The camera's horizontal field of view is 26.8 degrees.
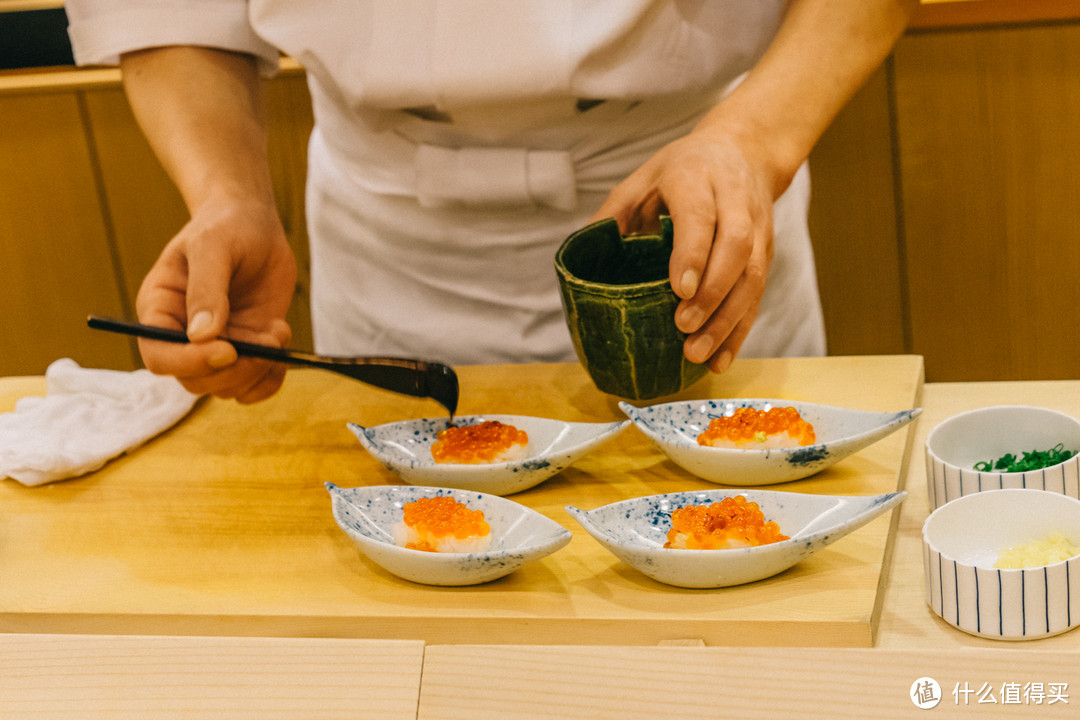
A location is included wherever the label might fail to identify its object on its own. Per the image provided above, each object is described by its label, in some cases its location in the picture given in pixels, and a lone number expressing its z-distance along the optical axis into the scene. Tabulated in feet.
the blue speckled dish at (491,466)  4.37
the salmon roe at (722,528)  4.04
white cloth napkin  4.66
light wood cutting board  4.00
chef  4.55
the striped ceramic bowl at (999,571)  3.83
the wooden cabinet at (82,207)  8.11
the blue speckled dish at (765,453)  4.29
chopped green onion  4.15
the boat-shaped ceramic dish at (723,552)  3.97
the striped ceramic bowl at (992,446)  4.08
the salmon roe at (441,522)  4.15
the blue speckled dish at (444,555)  4.04
